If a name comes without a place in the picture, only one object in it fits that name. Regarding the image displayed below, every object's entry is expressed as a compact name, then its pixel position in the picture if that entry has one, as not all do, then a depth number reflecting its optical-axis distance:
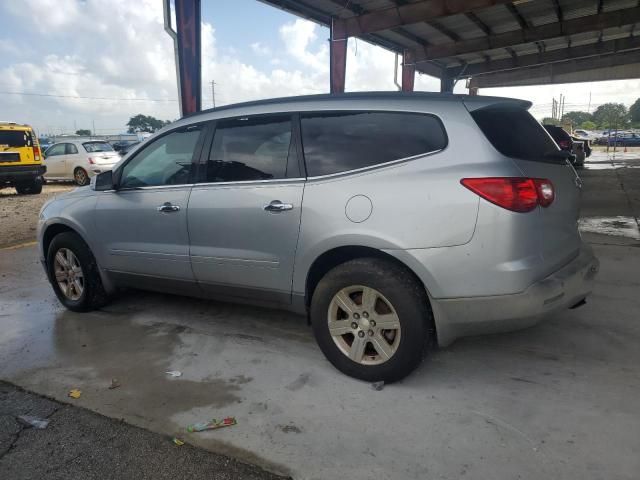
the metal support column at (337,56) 15.28
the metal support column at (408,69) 20.14
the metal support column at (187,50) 9.73
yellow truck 13.38
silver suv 2.63
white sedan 16.05
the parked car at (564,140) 14.84
